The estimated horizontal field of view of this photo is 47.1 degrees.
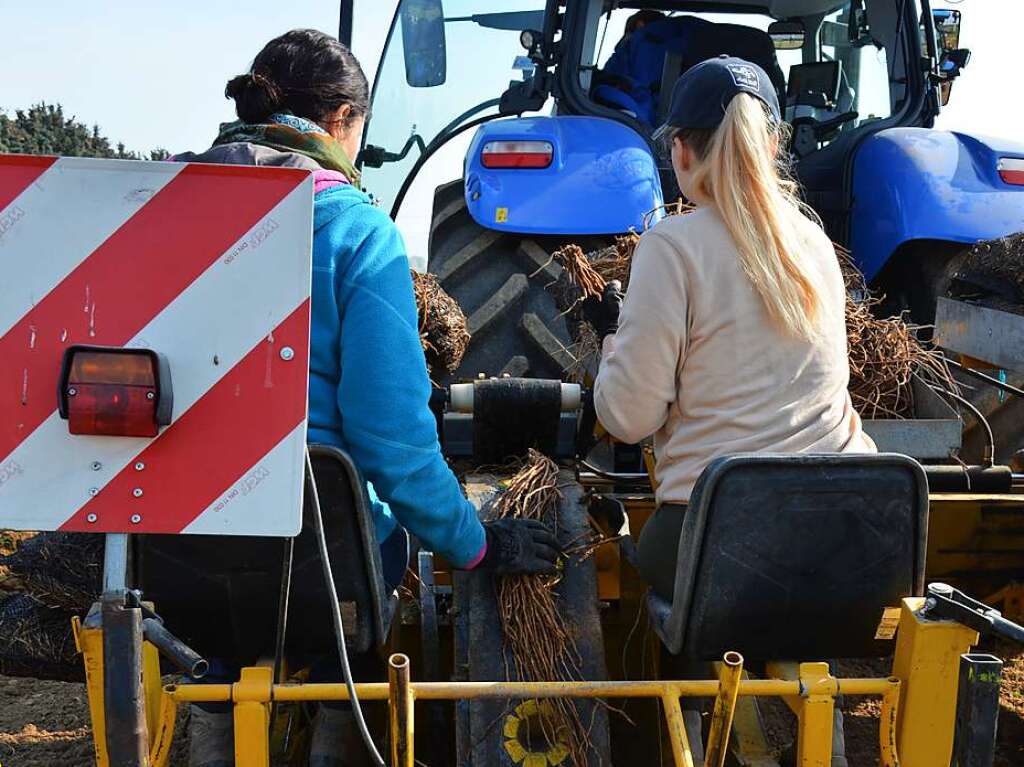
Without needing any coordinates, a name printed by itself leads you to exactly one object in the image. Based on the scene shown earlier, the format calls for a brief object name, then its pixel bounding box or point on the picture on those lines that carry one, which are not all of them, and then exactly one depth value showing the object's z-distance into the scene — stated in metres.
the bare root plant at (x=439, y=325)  3.24
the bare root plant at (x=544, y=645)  2.17
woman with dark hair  2.05
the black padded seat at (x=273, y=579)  1.96
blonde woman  2.12
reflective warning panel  1.62
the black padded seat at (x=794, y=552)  1.96
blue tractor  3.76
